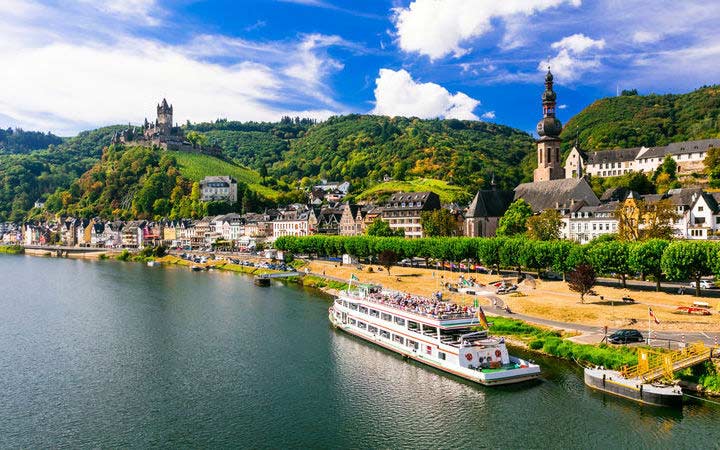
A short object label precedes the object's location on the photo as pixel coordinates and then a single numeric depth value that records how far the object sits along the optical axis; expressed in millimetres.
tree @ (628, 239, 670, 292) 63875
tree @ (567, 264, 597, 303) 60625
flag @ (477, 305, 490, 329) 46031
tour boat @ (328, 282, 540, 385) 43062
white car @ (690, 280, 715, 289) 67856
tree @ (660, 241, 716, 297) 58875
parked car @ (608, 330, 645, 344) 45375
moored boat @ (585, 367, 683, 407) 36344
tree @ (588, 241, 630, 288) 67125
